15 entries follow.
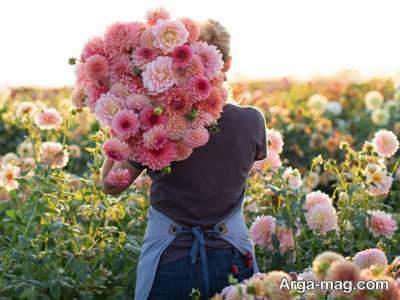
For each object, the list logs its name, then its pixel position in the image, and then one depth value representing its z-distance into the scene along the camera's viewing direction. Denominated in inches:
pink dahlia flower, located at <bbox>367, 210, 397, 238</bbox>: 153.1
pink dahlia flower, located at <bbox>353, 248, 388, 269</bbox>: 108.8
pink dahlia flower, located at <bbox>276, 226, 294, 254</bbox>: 151.0
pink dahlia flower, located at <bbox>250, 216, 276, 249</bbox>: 148.9
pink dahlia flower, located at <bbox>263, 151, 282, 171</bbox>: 147.2
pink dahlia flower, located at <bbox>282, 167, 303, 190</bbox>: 155.9
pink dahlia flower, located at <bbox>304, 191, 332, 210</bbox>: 149.6
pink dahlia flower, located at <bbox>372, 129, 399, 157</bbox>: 160.1
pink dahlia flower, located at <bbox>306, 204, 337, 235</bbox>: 146.4
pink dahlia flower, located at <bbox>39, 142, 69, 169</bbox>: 160.9
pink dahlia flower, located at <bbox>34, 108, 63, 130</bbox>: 160.9
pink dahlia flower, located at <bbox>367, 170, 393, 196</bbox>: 156.8
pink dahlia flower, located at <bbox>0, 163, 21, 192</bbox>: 163.0
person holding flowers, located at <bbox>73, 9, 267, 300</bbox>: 108.9
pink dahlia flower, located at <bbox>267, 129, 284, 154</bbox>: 149.4
